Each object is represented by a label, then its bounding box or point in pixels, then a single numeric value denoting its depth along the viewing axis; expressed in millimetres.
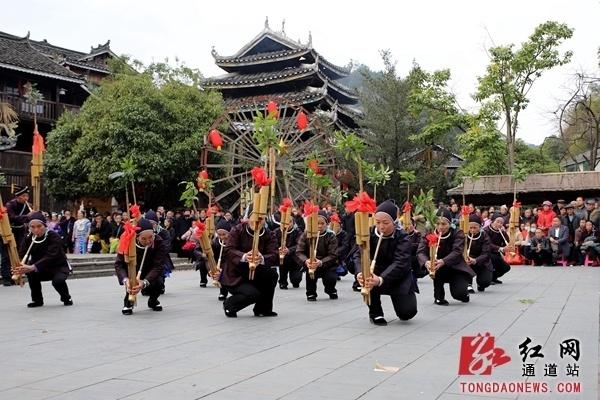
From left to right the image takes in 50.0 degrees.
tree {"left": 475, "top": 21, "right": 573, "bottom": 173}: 22547
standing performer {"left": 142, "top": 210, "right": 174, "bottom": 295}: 8959
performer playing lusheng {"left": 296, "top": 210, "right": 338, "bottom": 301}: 9312
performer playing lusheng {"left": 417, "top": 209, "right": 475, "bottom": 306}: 8414
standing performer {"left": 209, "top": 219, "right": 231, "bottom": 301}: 9242
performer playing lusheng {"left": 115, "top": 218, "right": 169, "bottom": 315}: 7792
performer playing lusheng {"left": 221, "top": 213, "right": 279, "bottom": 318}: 7375
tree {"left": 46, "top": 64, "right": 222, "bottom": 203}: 20969
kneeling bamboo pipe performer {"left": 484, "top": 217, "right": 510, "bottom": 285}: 11133
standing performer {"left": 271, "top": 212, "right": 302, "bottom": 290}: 10898
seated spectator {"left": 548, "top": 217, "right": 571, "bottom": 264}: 15898
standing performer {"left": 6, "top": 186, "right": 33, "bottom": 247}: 11000
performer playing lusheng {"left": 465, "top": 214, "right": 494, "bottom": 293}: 9773
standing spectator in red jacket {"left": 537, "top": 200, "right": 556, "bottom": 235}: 16484
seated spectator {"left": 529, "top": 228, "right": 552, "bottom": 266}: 16391
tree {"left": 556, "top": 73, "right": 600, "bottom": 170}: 26672
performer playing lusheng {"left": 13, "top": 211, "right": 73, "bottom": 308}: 8305
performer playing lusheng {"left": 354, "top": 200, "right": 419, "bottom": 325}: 6691
